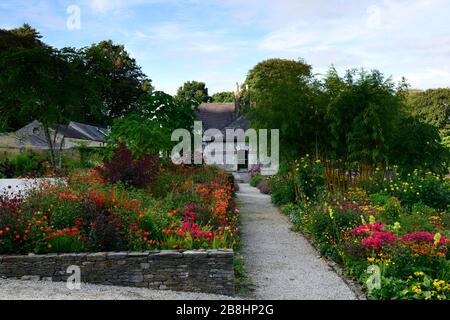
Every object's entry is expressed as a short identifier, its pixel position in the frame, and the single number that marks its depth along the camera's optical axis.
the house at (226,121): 36.22
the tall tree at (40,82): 17.72
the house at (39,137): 30.36
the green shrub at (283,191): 15.26
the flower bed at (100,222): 6.76
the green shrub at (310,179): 12.96
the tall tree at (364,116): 12.05
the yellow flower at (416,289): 5.82
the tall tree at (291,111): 13.39
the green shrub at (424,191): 11.60
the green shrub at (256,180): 25.07
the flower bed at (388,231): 6.20
